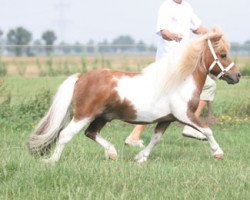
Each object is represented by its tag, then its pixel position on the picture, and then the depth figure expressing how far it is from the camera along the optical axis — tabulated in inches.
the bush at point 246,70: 967.3
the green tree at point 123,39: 3703.2
